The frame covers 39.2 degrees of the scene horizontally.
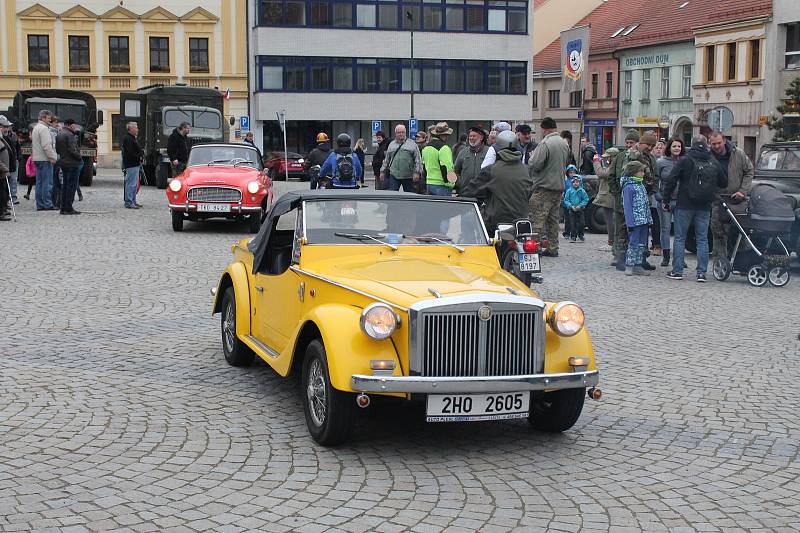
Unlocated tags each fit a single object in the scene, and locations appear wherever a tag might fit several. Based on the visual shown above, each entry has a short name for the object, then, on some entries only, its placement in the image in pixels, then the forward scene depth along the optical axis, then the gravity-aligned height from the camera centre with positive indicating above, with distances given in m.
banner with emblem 27.94 +2.14
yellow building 59.84 +5.20
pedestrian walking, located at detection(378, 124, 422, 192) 18.70 -0.33
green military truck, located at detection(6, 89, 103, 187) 34.62 +1.07
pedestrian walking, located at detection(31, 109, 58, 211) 22.38 -0.29
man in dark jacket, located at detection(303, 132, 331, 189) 19.09 -0.18
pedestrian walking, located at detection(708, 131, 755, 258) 15.02 -0.39
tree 32.88 +0.71
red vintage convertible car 19.33 -0.87
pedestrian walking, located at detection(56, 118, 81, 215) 22.30 -0.36
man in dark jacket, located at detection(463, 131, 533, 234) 12.77 -0.51
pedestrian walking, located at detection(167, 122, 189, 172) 24.94 -0.01
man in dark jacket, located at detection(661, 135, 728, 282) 14.42 -0.64
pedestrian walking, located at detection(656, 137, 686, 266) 16.27 -0.85
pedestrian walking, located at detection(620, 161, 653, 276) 14.80 -0.80
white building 61.16 +4.37
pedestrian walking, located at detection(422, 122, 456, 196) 17.39 -0.35
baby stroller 14.47 -1.26
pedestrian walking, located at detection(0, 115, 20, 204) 22.27 -0.12
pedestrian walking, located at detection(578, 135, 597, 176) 26.34 -0.39
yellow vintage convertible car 6.23 -1.05
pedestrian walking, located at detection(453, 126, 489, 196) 15.80 -0.20
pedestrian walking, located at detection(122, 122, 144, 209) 24.34 -0.40
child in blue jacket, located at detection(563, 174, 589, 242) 19.72 -1.11
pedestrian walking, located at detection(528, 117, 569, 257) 16.19 -0.50
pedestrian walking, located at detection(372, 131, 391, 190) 22.88 -0.27
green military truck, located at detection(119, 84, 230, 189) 35.12 +0.87
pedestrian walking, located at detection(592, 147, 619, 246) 16.58 -0.76
